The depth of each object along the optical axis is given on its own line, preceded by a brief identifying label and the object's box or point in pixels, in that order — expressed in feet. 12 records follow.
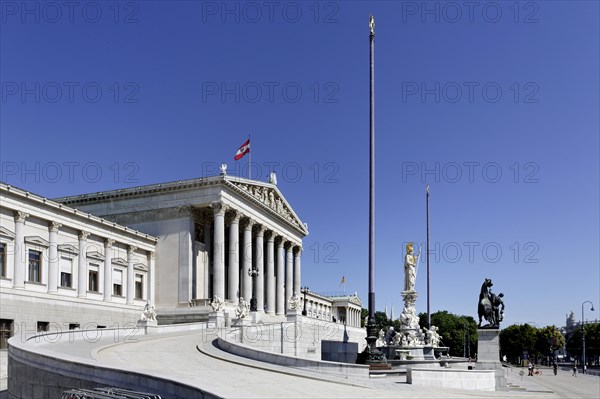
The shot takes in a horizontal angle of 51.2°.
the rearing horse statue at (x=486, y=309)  92.53
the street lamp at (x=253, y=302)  151.54
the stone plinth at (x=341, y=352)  102.53
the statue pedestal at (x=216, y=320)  141.59
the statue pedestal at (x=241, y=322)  137.51
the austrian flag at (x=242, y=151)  222.07
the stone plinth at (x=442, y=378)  67.51
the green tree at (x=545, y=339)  393.91
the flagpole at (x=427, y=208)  183.10
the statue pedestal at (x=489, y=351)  88.69
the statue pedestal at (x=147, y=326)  128.16
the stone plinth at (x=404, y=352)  114.11
